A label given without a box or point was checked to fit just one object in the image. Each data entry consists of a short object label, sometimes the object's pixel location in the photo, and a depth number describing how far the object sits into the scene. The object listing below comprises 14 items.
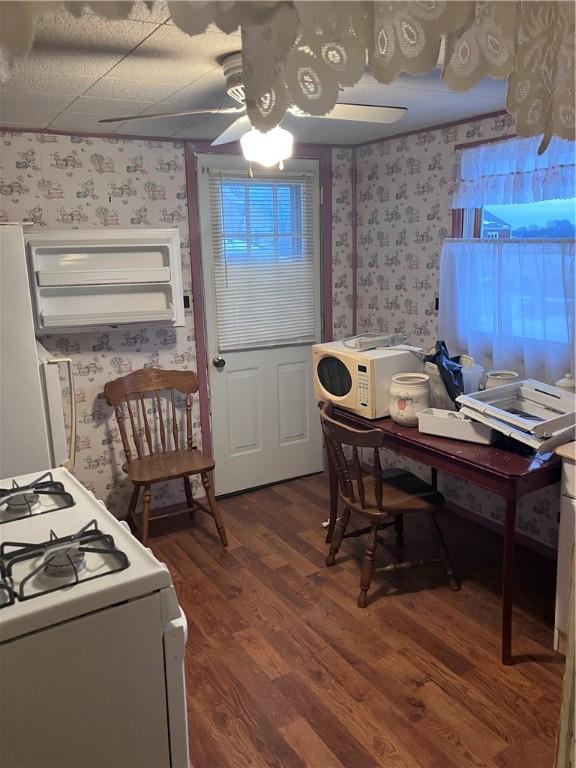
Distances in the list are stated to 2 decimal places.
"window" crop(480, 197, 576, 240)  2.82
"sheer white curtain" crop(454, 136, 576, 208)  2.71
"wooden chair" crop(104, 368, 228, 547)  3.33
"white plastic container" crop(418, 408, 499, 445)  2.57
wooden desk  2.29
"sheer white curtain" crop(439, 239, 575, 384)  2.85
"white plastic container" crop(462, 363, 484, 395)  2.93
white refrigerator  2.17
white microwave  2.97
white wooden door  3.78
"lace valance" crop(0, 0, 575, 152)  0.88
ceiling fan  1.99
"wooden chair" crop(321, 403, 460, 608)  2.75
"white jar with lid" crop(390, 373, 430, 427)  2.82
